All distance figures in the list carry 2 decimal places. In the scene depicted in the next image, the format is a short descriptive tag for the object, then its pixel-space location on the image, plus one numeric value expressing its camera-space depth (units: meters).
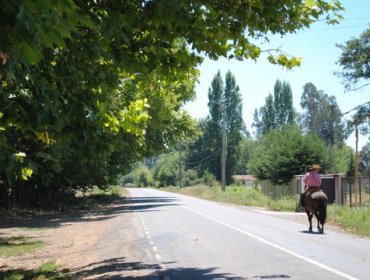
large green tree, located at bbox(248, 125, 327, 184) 45.00
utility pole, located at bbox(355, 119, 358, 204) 34.45
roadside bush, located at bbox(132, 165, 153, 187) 172.60
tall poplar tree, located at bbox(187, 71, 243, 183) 94.81
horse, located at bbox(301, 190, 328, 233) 17.56
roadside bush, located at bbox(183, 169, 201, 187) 109.94
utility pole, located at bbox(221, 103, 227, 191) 56.12
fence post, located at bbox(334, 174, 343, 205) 30.77
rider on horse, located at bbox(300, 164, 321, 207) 18.34
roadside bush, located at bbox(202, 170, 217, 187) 90.82
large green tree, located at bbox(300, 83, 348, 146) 113.81
